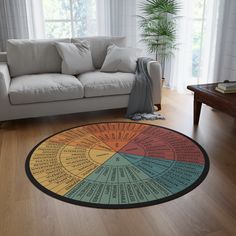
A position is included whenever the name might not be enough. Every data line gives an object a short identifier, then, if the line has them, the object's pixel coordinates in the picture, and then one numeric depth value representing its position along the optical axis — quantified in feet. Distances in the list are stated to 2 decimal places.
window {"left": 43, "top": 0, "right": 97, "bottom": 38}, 14.53
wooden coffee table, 8.18
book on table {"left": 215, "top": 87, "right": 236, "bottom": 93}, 8.93
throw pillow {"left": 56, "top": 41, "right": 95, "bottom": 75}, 10.99
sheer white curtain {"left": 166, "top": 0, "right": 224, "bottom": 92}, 12.23
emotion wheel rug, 6.17
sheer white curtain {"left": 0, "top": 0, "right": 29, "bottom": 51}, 13.48
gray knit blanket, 10.59
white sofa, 9.64
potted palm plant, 13.07
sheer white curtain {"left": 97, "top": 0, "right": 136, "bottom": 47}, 14.89
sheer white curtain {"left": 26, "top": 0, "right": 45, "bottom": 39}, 13.98
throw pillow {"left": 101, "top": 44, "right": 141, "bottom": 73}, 11.14
